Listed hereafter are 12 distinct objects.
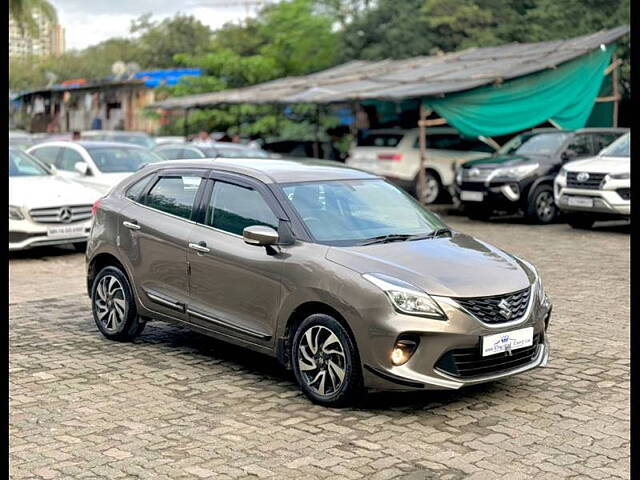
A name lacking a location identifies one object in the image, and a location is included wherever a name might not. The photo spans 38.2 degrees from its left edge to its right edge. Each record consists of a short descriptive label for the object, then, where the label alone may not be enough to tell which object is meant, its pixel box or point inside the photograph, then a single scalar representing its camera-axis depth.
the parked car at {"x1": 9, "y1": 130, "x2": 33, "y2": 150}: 19.07
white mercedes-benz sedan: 12.18
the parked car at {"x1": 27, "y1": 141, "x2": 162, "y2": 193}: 14.68
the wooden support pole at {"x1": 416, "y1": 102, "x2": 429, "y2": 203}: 19.64
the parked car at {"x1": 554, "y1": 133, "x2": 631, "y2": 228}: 14.88
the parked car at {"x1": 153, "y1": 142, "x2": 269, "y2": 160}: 17.64
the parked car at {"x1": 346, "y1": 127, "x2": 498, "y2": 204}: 20.61
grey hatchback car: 5.50
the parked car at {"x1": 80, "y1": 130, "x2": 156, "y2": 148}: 24.86
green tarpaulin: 20.06
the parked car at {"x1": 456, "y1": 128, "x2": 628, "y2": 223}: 16.94
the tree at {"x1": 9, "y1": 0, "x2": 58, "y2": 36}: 32.47
